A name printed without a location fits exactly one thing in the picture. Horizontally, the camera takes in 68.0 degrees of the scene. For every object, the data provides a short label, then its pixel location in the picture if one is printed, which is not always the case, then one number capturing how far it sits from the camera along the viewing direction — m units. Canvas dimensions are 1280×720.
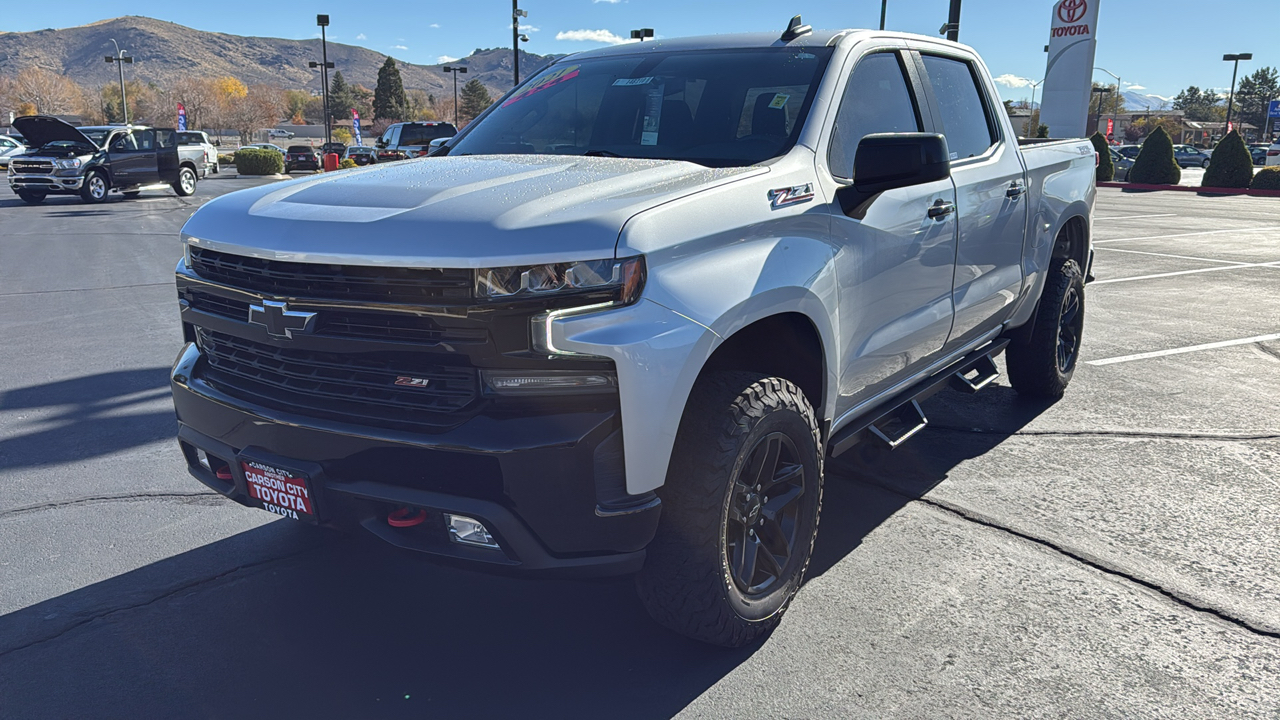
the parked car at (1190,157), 59.28
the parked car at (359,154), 36.74
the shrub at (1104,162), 33.34
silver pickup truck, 2.41
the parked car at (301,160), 39.72
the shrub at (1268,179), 27.70
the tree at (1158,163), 31.47
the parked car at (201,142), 31.52
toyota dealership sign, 26.55
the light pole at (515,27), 35.41
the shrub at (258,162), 34.88
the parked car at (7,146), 38.14
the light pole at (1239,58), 65.88
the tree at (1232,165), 28.72
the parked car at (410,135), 26.47
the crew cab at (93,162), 21.38
